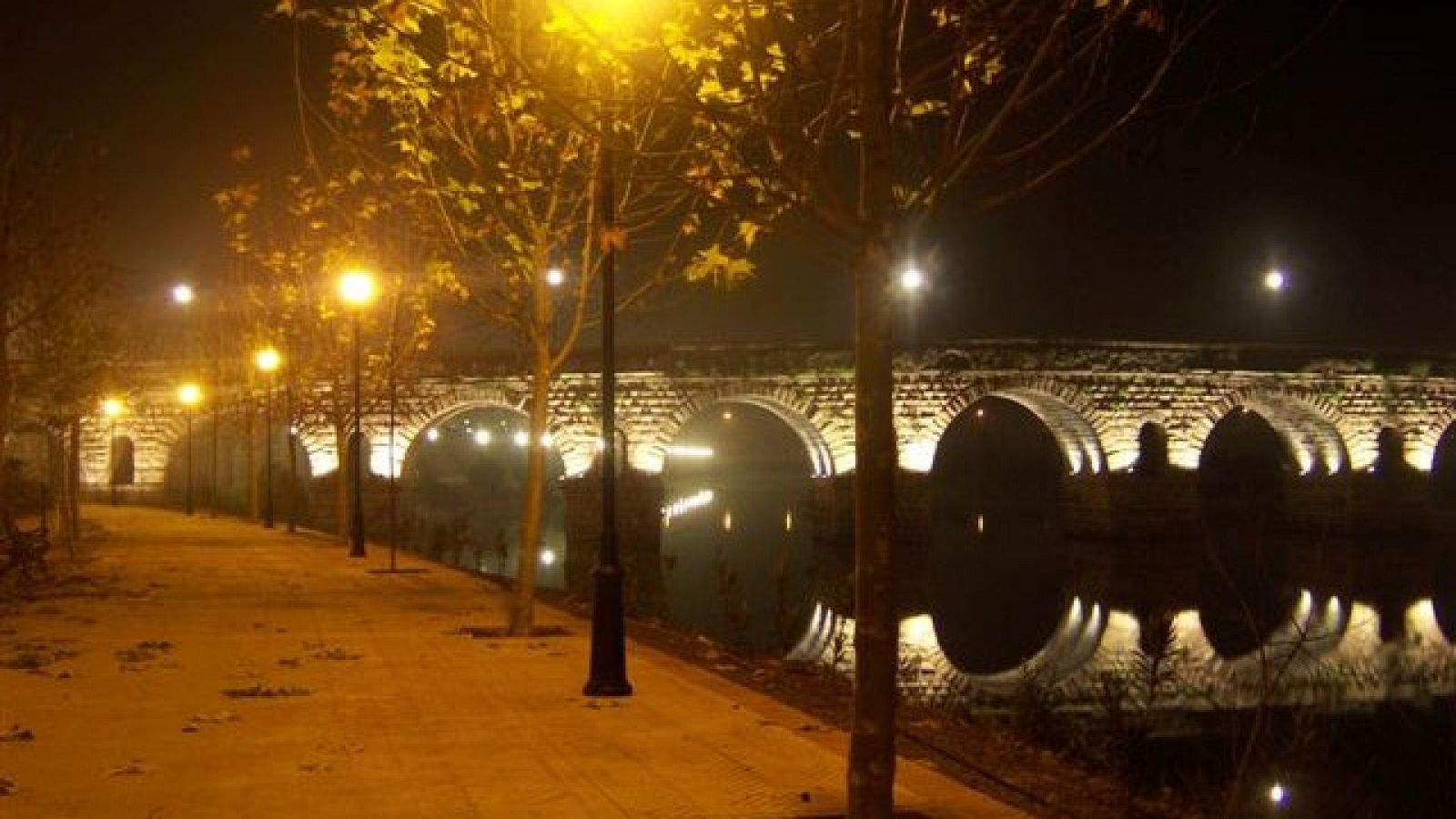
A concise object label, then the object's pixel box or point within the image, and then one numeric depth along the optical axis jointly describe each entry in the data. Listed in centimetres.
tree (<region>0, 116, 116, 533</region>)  1642
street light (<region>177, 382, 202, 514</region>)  3269
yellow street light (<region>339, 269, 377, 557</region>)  1872
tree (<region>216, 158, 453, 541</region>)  2084
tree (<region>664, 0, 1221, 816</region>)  586
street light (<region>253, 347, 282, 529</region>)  2578
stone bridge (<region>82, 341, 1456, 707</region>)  3884
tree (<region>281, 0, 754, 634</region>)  908
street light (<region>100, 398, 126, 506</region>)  3409
